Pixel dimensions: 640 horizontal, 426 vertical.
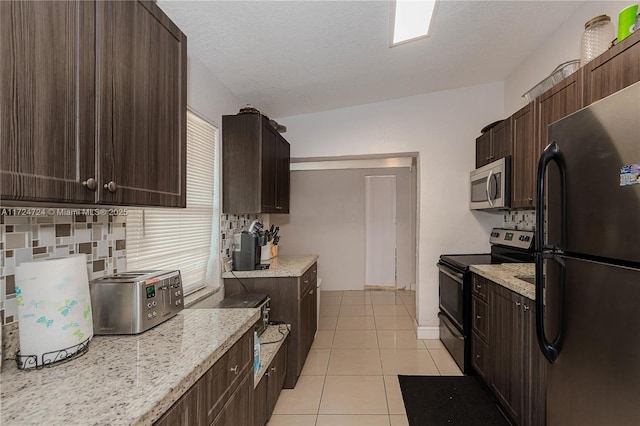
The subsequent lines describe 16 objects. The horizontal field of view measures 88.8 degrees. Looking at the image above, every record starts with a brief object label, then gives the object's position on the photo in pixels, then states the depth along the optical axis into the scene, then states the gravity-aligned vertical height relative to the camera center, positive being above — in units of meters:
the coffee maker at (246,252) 2.88 -0.33
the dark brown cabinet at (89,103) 0.80 +0.34
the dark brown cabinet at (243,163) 2.90 +0.46
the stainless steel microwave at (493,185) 2.85 +0.27
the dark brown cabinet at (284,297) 2.79 -0.71
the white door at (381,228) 5.94 -0.25
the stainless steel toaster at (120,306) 1.28 -0.36
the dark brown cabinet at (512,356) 1.84 -0.92
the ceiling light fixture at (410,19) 2.06 +1.33
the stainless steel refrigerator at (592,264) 1.07 -0.19
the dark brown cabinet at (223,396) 0.97 -0.65
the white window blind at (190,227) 1.91 -0.09
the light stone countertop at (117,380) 0.77 -0.47
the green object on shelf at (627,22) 1.55 +0.93
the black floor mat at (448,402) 2.24 -1.41
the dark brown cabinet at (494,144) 2.95 +0.70
